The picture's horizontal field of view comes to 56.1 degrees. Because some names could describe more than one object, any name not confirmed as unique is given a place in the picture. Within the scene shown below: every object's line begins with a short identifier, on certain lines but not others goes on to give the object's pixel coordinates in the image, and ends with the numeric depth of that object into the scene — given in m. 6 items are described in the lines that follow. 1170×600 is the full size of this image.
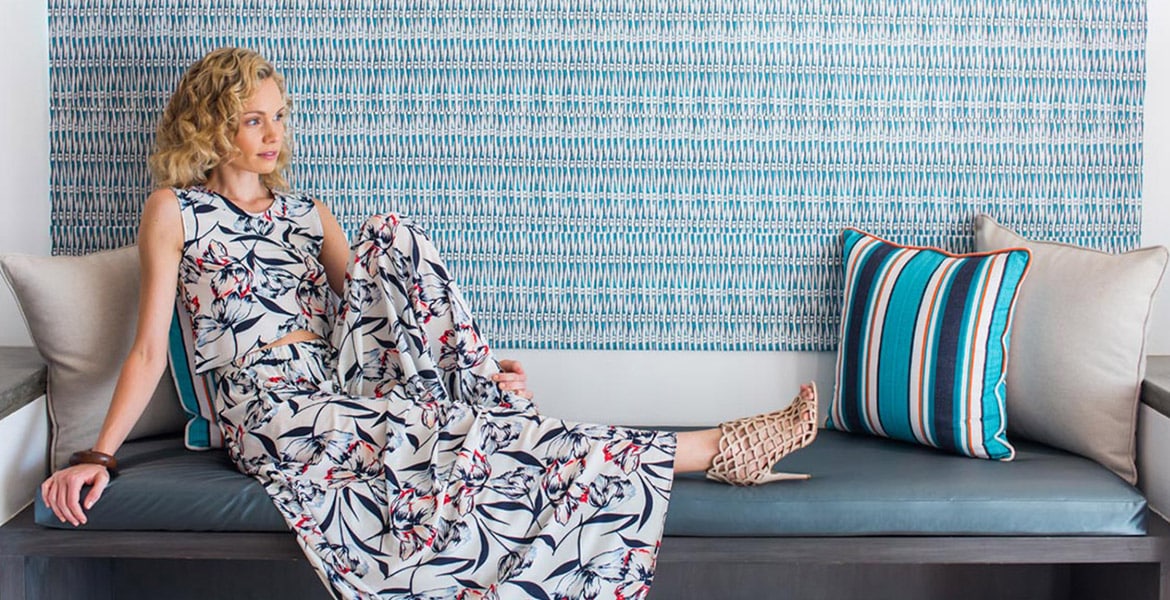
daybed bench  2.07
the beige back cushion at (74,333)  2.26
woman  1.99
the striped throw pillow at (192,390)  2.37
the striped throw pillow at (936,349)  2.31
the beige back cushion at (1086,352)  2.29
